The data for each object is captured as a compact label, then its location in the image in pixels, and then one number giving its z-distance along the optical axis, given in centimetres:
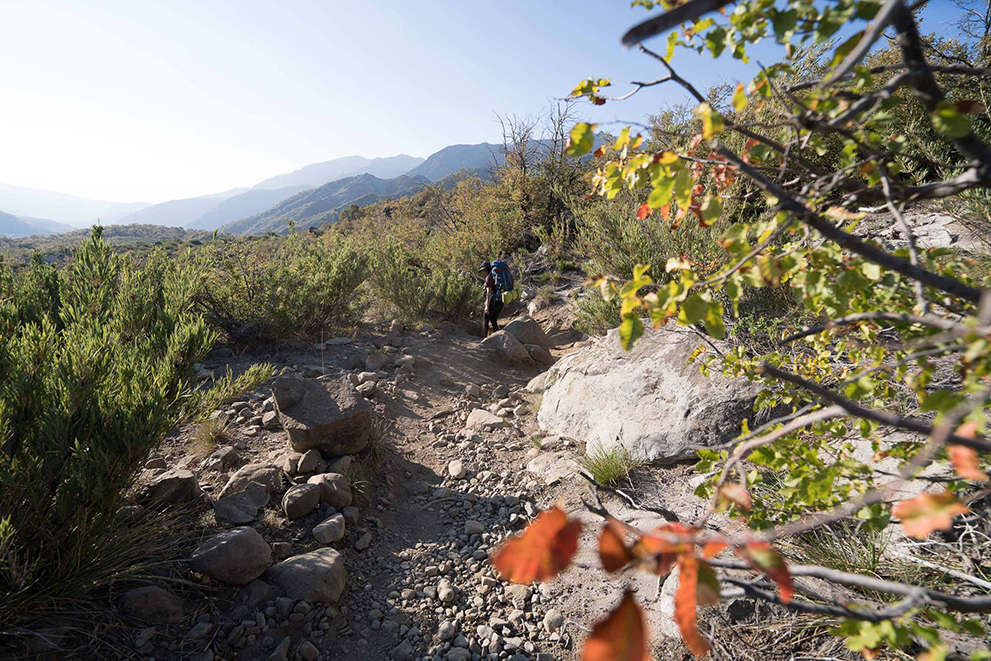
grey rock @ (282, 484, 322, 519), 294
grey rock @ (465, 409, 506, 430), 467
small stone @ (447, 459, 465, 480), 392
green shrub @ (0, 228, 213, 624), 191
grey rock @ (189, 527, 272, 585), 235
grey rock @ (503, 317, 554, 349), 675
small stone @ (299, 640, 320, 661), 222
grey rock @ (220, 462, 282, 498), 300
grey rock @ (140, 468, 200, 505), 270
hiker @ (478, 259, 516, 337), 714
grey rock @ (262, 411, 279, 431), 404
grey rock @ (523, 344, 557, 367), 660
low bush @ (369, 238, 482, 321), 770
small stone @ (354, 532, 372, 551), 298
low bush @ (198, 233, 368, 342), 594
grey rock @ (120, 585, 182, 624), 210
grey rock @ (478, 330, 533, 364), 639
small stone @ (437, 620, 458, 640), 240
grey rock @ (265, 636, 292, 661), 212
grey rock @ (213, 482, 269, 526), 271
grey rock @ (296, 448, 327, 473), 332
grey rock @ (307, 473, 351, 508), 316
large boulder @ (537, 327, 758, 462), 324
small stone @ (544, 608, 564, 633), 238
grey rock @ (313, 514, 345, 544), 284
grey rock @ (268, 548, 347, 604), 244
